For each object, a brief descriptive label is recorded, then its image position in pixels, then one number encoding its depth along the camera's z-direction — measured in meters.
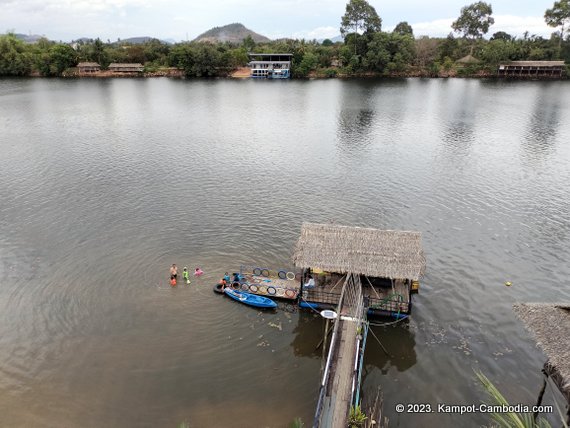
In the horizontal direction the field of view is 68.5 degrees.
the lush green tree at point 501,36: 194.38
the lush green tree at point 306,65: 163.12
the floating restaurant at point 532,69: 150.75
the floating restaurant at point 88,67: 163.75
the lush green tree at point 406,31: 198.56
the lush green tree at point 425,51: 166.38
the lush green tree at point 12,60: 159.50
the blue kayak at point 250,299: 29.72
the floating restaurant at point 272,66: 166.12
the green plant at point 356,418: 20.23
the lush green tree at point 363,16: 166.38
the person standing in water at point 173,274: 32.59
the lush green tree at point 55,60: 160.50
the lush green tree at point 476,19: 183.62
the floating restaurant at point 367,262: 27.55
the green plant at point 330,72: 163.25
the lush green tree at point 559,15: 160.00
